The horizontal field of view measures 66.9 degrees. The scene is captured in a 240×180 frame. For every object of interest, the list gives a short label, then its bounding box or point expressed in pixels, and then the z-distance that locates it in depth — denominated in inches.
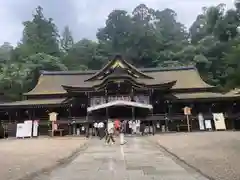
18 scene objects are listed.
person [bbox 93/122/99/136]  609.8
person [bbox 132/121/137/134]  630.8
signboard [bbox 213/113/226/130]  645.5
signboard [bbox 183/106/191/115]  626.3
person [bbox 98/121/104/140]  542.2
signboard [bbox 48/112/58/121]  620.3
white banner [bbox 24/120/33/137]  638.5
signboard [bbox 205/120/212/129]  653.7
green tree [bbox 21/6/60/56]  1607.9
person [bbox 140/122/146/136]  628.0
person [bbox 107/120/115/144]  434.1
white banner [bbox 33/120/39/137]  647.8
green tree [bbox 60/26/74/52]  2288.0
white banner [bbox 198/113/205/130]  661.7
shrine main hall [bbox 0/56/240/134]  672.9
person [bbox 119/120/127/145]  591.1
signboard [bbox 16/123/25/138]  630.6
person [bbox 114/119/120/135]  487.0
